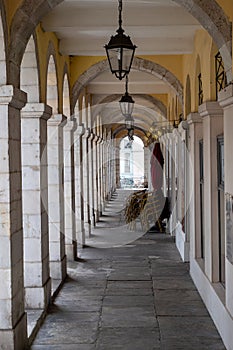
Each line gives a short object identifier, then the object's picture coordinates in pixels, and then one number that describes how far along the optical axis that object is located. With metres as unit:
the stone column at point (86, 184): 12.63
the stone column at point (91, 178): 14.08
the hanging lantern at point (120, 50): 5.20
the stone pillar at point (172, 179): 12.15
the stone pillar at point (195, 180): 7.70
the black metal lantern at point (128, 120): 12.80
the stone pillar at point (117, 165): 34.08
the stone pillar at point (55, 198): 7.80
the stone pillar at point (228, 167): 4.66
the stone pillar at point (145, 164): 32.92
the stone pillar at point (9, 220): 4.60
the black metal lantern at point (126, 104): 9.77
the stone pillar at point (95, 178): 15.73
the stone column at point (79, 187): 10.75
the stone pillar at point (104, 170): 19.90
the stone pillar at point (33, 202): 6.14
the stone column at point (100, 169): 17.67
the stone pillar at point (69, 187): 9.20
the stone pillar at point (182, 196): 9.26
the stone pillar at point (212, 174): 6.10
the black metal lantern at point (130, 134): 18.14
